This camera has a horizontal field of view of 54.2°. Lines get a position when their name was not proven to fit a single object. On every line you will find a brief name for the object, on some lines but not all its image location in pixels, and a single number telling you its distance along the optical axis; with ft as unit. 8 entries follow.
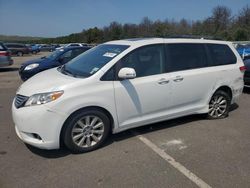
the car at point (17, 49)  100.68
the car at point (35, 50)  120.47
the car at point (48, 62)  28.60
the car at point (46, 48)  151.17
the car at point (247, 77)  24.31
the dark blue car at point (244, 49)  49.21
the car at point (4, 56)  42.96
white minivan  11.33
